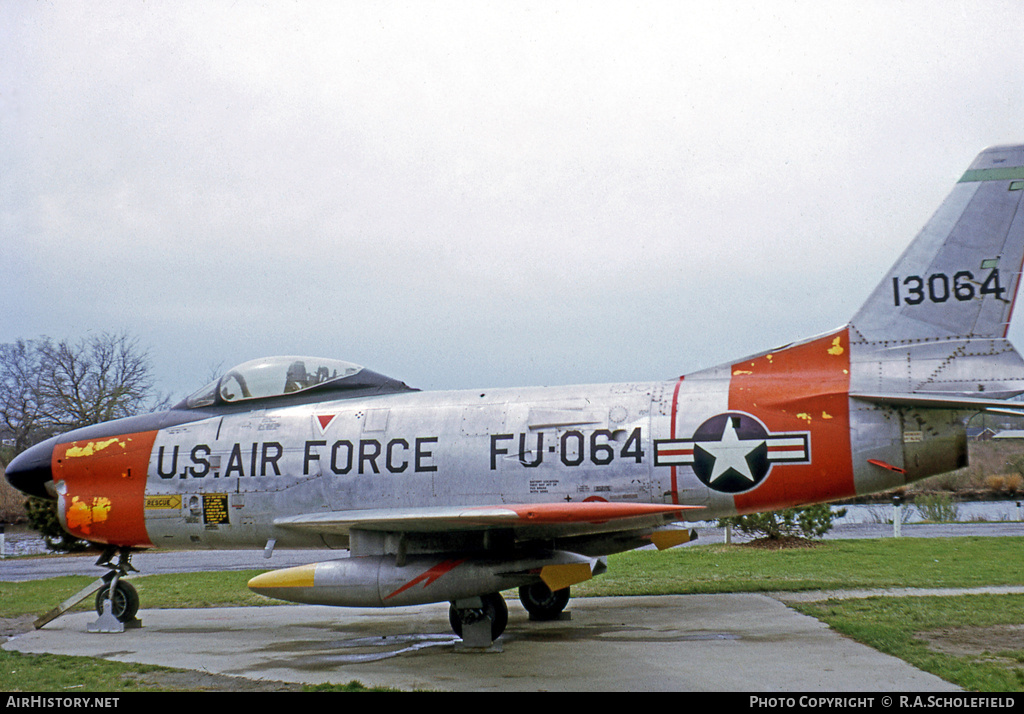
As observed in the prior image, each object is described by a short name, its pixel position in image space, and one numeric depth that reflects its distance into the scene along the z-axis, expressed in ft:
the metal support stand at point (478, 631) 30.09
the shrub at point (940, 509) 87.45
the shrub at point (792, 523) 62.18
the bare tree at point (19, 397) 105.81
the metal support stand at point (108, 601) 36.99
